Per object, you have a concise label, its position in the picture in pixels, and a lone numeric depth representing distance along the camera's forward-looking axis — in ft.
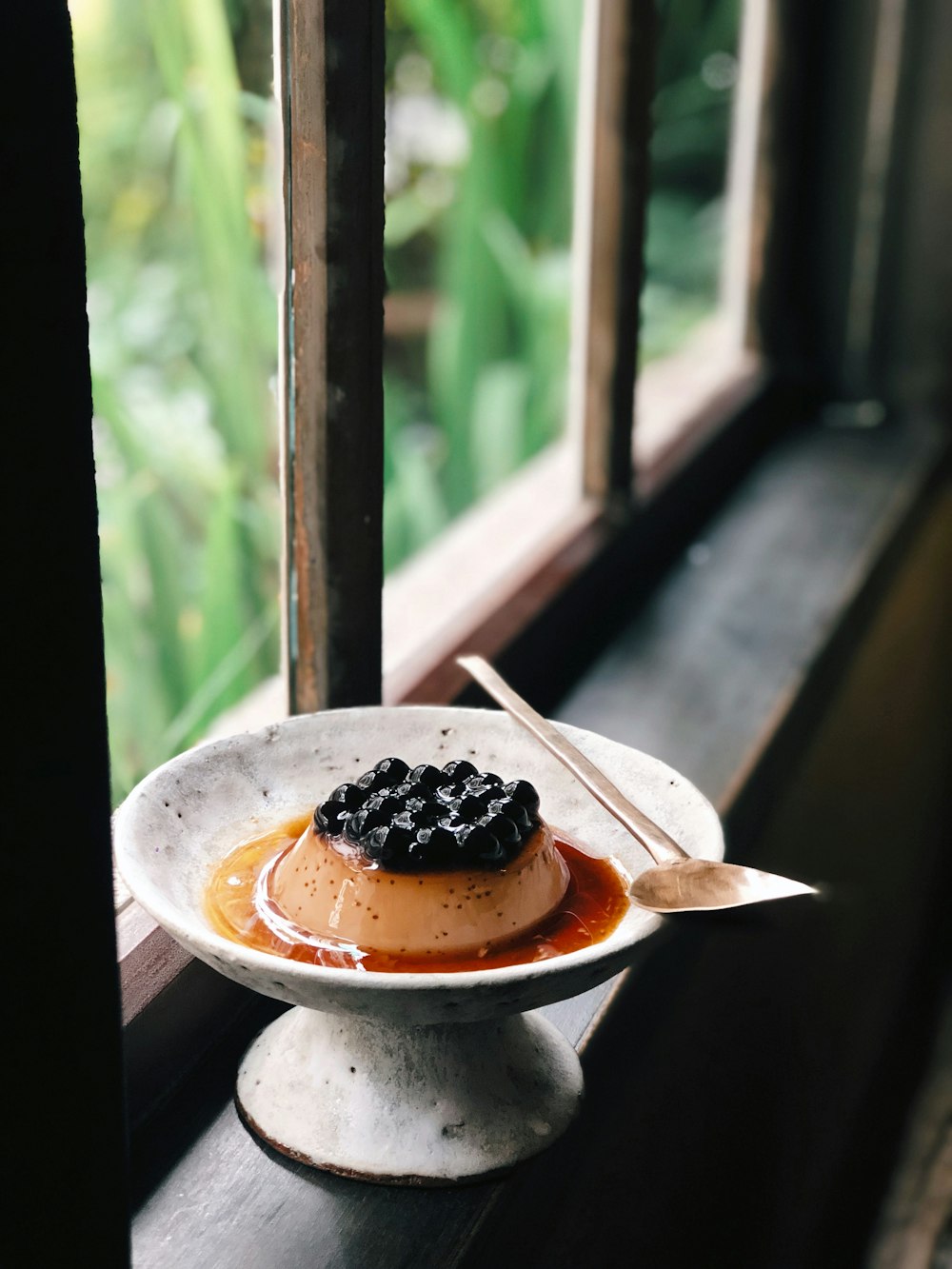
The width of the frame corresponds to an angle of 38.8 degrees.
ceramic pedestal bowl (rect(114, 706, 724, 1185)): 1.93
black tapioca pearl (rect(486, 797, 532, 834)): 2.18
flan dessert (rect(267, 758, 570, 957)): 2.13
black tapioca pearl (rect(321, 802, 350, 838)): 2.21
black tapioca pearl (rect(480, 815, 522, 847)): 2.14
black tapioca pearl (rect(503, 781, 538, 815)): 2.22
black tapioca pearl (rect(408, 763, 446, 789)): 2.20
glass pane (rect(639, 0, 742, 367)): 5.81
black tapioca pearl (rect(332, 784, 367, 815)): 2.21
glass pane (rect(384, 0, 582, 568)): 4.72
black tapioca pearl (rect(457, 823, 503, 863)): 2.12
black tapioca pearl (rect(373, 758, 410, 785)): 2.23
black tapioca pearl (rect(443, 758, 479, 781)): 2.27
